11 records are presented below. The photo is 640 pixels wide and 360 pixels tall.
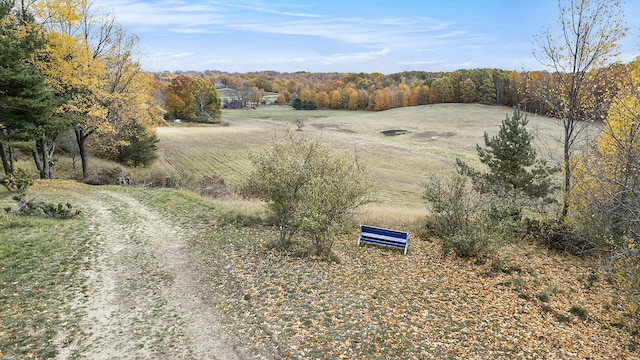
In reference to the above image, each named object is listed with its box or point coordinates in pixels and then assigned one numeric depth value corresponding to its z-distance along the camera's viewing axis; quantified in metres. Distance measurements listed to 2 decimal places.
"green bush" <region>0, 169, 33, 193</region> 19.07
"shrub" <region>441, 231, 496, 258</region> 14.44
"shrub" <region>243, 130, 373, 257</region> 12.98
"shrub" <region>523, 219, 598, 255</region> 16.66
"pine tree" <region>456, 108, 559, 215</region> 24.52
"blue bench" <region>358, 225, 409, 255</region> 15.48
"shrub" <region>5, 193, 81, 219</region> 16.56
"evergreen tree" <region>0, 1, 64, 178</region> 18.16
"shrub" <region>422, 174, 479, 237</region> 15.25
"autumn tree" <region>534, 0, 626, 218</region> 16.91
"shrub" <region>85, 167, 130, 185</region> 27.40
